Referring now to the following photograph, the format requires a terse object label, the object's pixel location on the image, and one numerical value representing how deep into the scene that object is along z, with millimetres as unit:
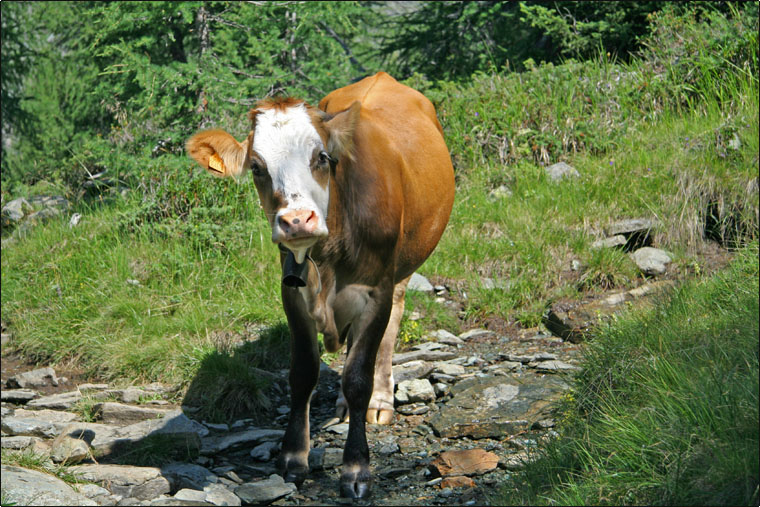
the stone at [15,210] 9750
